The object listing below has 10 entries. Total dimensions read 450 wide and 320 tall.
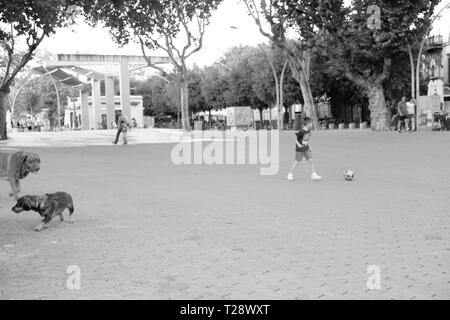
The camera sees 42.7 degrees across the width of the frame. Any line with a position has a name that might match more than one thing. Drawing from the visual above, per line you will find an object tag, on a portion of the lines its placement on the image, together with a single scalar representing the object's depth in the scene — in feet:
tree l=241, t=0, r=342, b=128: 97.71
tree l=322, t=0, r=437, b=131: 95.81
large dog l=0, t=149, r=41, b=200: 27.58
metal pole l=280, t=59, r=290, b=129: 146.95
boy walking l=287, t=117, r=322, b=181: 38.24
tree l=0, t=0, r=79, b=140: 73.15
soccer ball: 37.29
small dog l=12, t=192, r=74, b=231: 21.75
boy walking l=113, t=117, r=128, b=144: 82.07
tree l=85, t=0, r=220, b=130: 108.58
